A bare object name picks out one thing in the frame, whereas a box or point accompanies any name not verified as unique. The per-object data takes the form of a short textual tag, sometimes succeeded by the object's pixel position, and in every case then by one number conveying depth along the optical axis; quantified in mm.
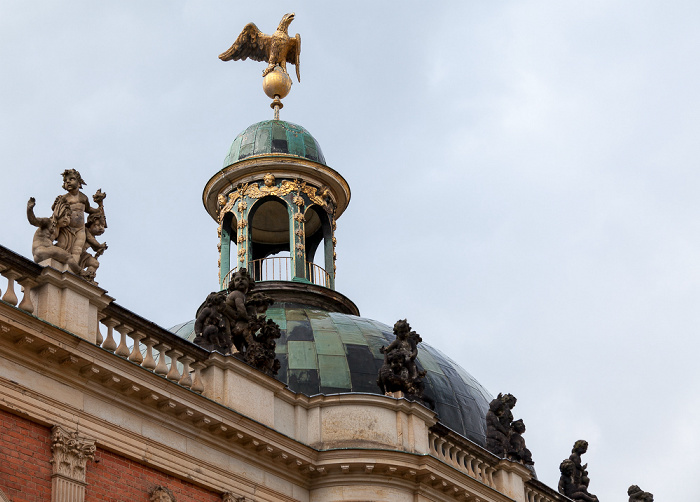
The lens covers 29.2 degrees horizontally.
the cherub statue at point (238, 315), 26234
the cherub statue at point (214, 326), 25653
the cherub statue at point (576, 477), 34375
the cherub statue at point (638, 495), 36906
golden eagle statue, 43125
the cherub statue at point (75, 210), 22828
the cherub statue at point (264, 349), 26312
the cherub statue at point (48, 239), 22125
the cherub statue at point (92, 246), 22781
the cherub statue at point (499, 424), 31016
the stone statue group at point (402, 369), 28609
